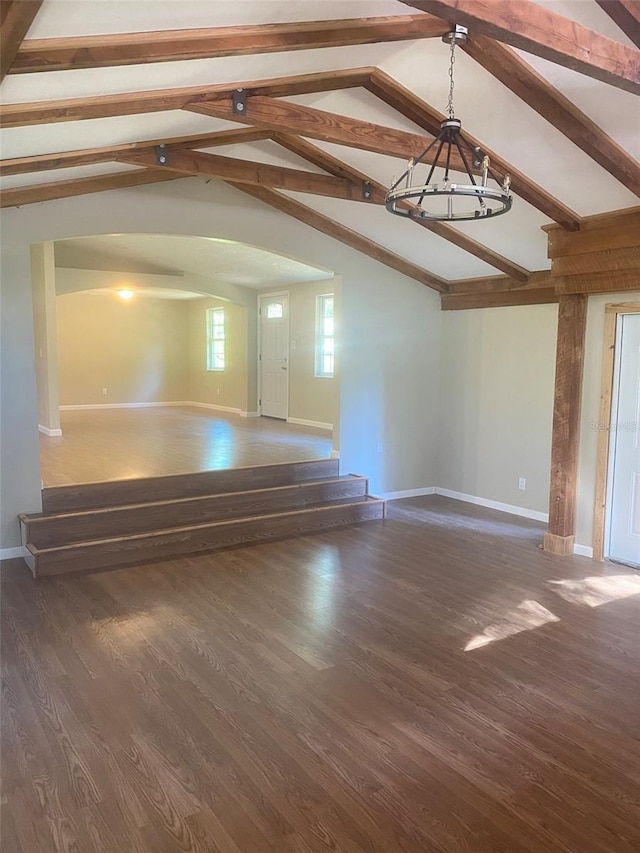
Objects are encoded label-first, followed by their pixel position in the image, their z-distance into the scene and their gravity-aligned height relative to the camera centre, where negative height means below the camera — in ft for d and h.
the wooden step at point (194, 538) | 14.47 -4.76
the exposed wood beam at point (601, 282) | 14.43 +2.06
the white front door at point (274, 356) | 32.07 +0.36
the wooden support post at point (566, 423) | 16.02 -1.60
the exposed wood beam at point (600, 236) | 13.83 +3.12
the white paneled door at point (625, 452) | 15.29 -2.28
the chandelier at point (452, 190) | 8.23 +2.47
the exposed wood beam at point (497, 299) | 18.49 +2.16
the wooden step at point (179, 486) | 15.96 -3.59
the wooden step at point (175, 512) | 14.93 -4.16
